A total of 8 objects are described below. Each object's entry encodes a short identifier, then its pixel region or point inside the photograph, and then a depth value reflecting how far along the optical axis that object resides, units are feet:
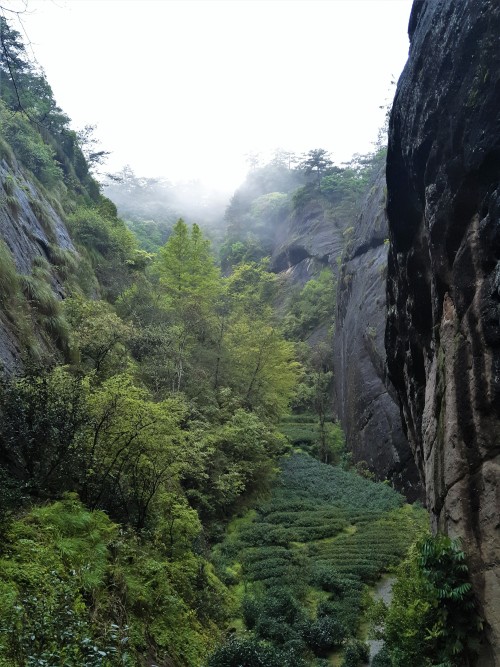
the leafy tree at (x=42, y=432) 27.53
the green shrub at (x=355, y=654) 36.96
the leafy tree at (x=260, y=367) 84.12
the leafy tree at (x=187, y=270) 91.66
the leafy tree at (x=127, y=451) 31.94
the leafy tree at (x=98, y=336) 48.37
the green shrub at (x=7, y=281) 38.50
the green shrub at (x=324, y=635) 39.52
